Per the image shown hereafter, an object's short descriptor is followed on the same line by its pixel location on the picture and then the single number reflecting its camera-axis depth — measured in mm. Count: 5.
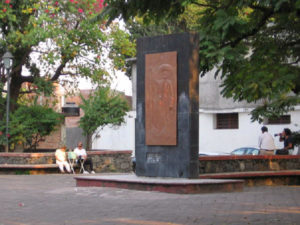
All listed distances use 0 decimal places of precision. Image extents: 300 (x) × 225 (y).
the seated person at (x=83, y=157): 23234
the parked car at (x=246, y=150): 27273
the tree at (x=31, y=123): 25969
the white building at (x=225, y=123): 30505
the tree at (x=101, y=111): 31484
